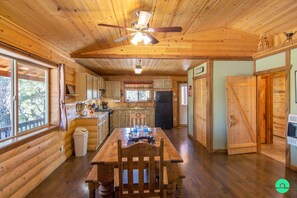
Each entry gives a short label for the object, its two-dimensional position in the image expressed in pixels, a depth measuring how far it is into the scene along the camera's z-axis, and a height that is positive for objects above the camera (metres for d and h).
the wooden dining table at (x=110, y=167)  1.52 -0.75
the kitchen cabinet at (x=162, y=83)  6.49 +0.70
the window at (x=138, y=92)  6.60 +0.31
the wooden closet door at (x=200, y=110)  3.99 -0.32
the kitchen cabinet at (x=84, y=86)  3.82 +0.34
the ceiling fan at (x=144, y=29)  1.98 +0.98
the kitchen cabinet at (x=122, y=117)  5.96 -0.75
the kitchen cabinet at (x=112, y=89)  6.25 +0.42
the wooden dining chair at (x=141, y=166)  1.28 -0.60
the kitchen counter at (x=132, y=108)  6.11 -0.39
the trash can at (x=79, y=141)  3.42 -1.00
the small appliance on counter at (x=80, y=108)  4.00 -0.26
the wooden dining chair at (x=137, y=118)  3.42 -0.45
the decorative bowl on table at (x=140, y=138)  2.04 -0.56
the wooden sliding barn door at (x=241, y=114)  3.52 -0.38
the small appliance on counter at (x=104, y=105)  5.92 -0.25
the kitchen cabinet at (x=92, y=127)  3.76 -0.74
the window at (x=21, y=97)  2.06 +0.03
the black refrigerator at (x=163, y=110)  6.20 -0.48
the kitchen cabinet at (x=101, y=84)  5.25 +0.58
